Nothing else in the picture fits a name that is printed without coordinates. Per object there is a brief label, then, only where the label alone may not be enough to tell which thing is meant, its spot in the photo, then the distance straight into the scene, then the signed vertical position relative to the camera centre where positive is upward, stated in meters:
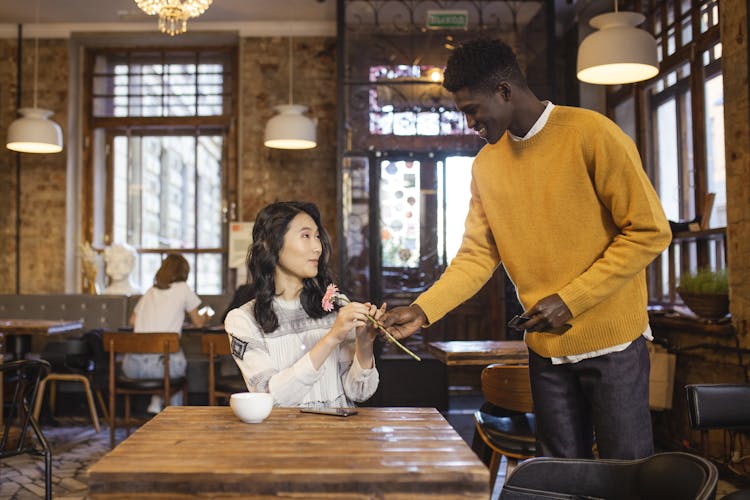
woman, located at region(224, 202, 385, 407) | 2.00 -0.17
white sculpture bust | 7.04 +0.01
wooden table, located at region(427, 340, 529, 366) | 3.55 -0.44
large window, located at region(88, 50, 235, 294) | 8.02 +1.25
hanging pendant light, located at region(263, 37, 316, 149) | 6.35 +1.22
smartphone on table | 1.72 -0.35
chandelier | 4.43 +1.61
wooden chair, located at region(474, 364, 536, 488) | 2.79 -0.56
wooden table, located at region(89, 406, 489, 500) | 1.20 -0.35
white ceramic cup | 1.62 -0.31
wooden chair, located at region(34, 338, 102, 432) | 5.47 -0.81
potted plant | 3.85 -0.15
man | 1.72 +0.05
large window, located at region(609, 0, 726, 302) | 5.04 +1.07
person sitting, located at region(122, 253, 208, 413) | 4.98 -0.32
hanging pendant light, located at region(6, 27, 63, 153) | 6.10 +1.14
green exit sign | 7.12 +2.44
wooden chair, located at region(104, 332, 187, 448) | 4.46 -0.61
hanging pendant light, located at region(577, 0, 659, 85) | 4.20 +1.28
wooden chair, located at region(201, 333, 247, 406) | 4.54 -0.73
